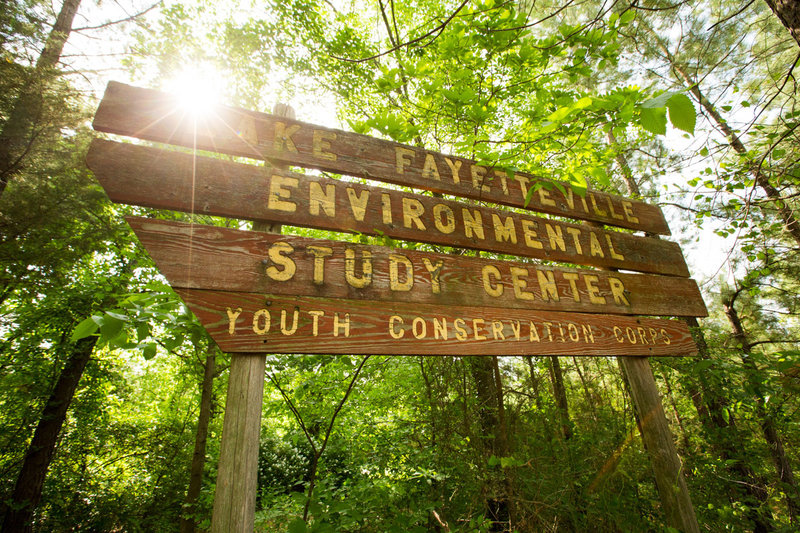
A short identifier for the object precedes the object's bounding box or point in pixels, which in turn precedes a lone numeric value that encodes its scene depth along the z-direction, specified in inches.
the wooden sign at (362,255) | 68.9
